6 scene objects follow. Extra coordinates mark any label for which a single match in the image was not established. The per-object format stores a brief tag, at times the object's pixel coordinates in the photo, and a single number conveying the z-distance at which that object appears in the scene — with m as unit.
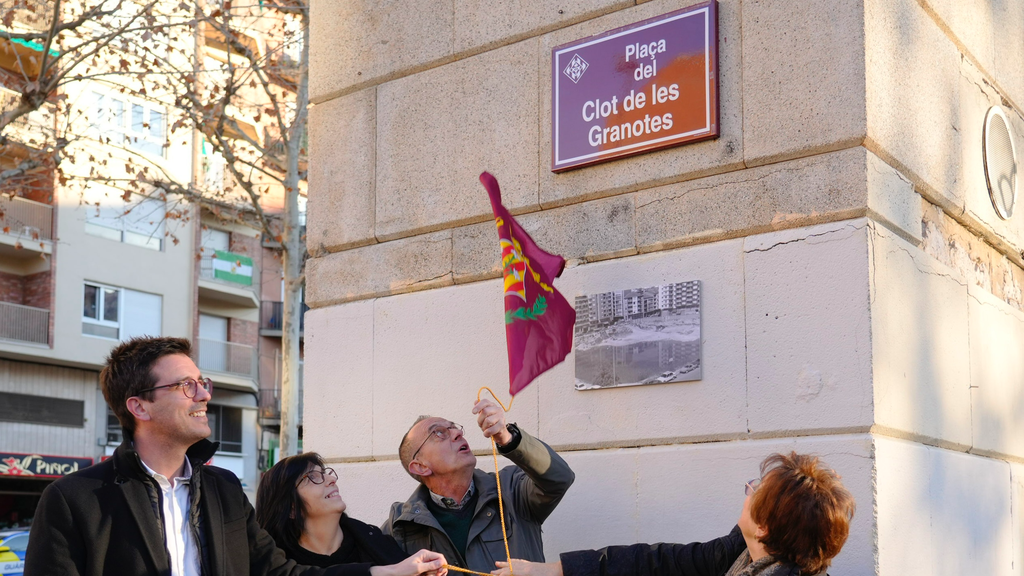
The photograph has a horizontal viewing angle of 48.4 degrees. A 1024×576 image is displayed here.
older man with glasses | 4.38
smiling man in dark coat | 3.20
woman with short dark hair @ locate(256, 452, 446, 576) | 4.40
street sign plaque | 4.69
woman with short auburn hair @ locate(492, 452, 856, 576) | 3.30
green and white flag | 32.22
